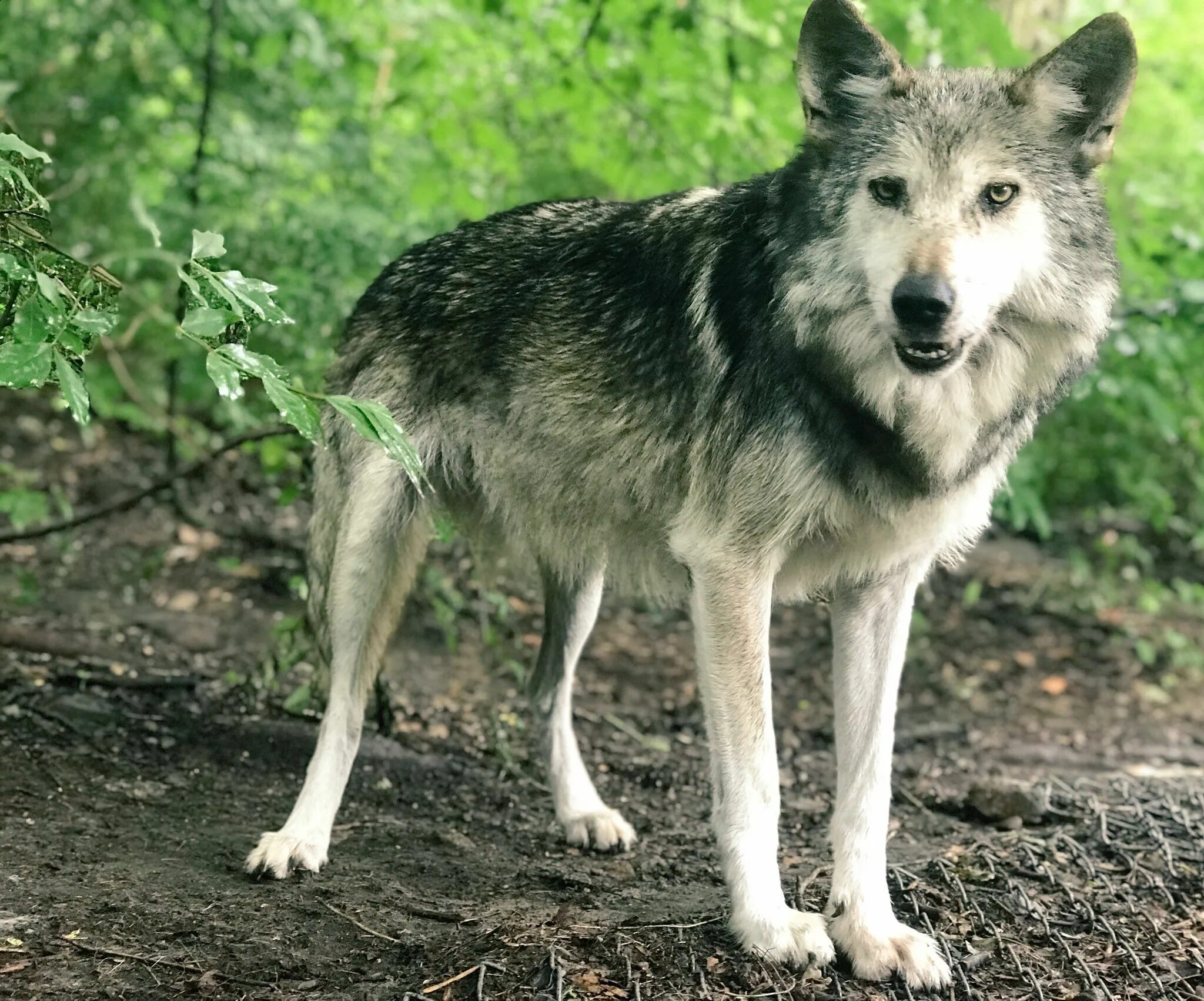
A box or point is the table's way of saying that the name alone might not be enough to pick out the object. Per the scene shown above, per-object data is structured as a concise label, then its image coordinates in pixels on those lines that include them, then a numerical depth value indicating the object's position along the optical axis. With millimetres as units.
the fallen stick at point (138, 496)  4262
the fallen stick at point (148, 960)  2555
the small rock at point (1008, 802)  4000
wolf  2682
